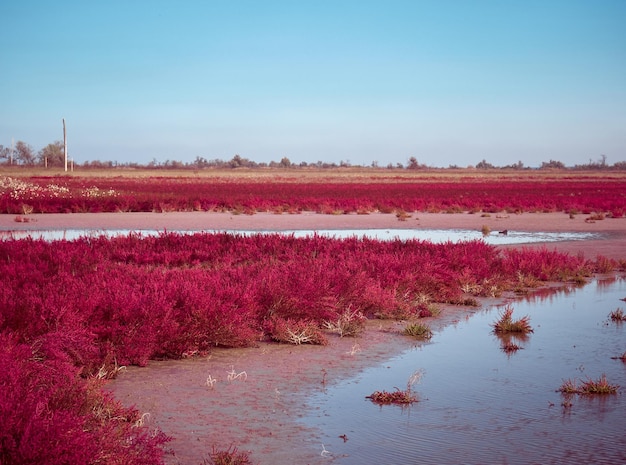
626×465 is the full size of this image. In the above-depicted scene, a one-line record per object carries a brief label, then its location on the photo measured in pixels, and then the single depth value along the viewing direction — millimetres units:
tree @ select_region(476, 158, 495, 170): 198625
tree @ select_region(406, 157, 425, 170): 185875
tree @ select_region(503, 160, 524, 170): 197025
